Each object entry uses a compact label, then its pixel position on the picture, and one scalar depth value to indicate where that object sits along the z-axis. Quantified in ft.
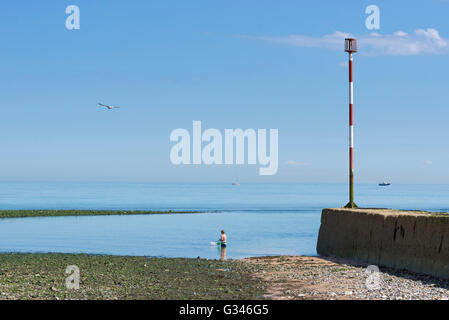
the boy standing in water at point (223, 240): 145.69
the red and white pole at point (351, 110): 111.86
